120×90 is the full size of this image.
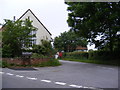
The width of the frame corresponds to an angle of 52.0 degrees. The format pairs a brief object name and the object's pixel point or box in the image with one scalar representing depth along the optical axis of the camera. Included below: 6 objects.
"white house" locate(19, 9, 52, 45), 29.92
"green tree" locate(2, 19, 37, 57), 14.16
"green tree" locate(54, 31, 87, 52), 43.37
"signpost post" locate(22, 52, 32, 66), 12.51
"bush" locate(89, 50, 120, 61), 17.29
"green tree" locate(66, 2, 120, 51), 13.90
